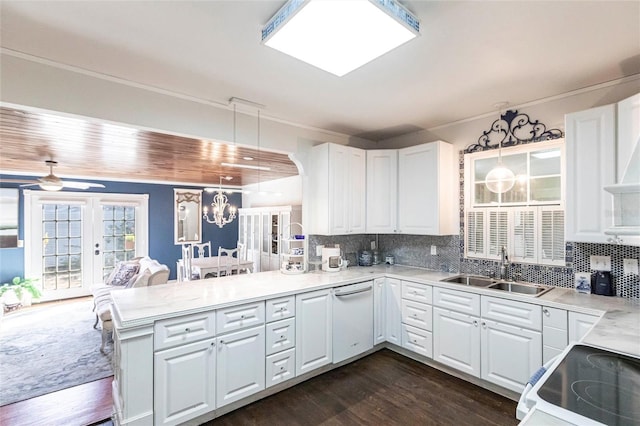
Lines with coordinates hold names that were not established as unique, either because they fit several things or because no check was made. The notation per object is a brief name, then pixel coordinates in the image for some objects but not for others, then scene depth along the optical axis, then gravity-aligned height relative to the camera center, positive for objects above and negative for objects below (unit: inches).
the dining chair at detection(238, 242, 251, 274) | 279.6 -33.8
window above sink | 110.3 +2.4
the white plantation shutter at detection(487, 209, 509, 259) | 122.5 -7.0
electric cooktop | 39.7 -25.5
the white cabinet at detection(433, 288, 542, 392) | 94.7 -41.5
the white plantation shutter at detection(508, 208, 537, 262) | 115.3 -8.6
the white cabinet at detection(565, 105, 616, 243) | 87.9 +12.4
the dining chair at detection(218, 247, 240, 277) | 209.0 -35.0
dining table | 209.6 -35.2
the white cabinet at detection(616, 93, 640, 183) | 80.7 +22.7
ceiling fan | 143.5 +15.2
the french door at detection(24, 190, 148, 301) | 229.9 -17.2
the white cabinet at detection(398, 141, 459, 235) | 130.7 +10.4
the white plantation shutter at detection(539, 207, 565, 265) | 108.6 -7.9
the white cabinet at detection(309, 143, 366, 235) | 136.7 +11.2
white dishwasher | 120.2 -42.9
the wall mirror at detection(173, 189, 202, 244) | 288.9 -0.7
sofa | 144.8 -39.3
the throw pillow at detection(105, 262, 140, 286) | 198.2 -38.4
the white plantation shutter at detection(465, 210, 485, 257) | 129.2 -8.4
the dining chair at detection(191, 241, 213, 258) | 276.9 -35.7
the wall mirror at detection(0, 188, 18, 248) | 216.7 -1.1
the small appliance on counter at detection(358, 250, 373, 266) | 158.2 -22.9
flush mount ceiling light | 56.5 +37.4
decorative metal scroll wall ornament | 113.0 +31.3
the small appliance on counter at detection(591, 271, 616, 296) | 95.8 -22.2
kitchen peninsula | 77.2 -35.8
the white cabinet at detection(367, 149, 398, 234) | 147.6 +12.0
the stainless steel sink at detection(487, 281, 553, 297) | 108.5 -27.1
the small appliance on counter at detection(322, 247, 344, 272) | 140.6 -20.5
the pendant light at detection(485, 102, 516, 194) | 118.9 +13.5
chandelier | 211.4 +3.1
